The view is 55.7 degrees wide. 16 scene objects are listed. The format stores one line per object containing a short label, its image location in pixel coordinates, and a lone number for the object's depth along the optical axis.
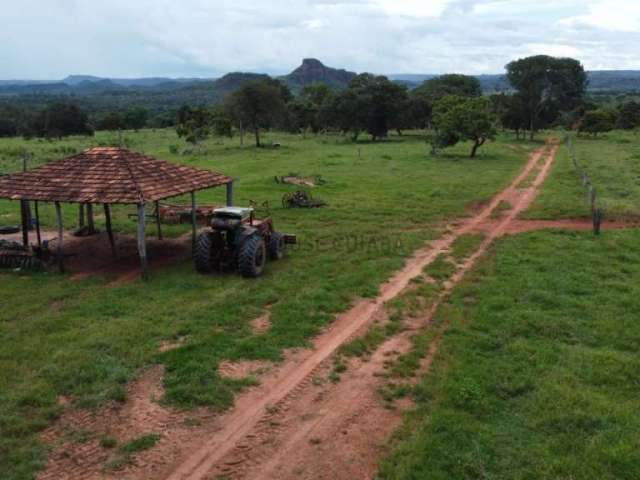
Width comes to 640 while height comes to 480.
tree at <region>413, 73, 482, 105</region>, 69.24
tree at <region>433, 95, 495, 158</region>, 39.81
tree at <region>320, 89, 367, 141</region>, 56.31
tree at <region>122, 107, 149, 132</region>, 86.06
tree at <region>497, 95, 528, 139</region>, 59.41
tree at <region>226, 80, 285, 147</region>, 49.72
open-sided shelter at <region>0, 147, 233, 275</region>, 13.66
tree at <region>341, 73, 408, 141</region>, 56.41
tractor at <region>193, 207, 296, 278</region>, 13.47
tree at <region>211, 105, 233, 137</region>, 51.84
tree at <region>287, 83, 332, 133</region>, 65.56
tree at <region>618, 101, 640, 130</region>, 71.38
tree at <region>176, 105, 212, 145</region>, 50.09
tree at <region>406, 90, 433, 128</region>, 64.38
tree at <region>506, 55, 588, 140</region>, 60.72
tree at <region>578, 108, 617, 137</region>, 63.56
